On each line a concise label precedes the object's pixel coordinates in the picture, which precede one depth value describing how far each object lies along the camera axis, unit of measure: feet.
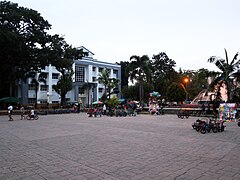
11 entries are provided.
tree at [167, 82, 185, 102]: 157.72
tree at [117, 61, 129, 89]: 240.94
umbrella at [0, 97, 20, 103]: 133.39
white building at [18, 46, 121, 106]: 157.79
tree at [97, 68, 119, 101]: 150.97
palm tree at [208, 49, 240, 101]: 67.62
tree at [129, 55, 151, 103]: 110.22
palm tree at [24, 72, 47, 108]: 137.49
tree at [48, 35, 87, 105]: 103.55
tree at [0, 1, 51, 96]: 89.45
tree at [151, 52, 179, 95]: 209.77
